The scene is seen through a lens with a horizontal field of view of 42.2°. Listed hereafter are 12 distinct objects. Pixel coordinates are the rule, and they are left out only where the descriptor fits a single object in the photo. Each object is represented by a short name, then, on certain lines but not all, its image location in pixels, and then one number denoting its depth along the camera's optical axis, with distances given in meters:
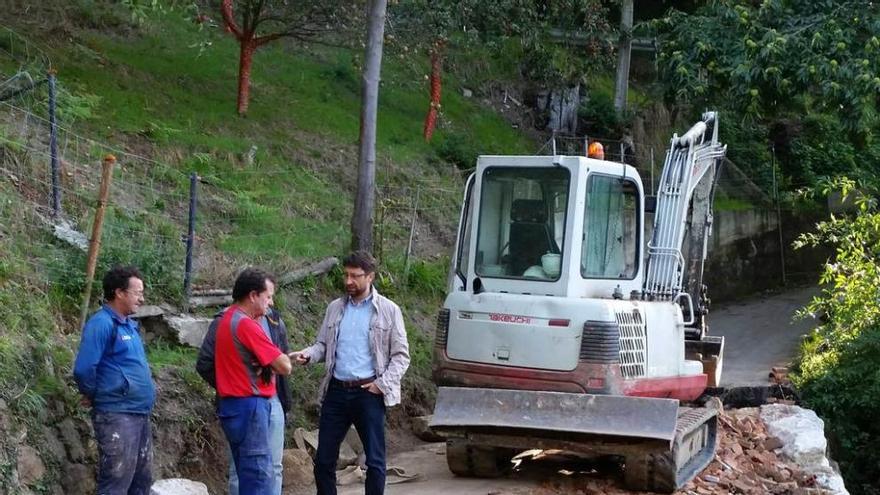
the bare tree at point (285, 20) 17.67
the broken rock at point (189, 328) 10.45
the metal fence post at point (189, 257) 11.09
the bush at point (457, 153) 20.41
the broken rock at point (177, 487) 8.06
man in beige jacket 7.99
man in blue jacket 7.20
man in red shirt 7.13
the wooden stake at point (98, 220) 9.30
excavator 9.24
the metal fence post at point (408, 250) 15.05
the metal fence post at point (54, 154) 10.76
